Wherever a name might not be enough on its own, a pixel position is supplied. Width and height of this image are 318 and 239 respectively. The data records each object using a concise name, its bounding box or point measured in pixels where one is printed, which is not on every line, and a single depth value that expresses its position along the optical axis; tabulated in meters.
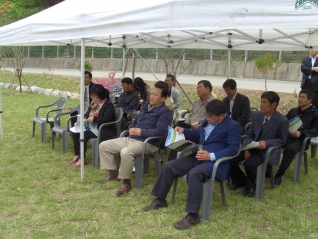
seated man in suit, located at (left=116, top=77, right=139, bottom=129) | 6.73
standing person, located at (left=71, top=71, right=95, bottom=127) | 7.28
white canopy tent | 3.15
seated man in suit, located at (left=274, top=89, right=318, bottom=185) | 4.89
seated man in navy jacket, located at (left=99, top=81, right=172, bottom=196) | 4.66
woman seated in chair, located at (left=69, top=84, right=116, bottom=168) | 5.58
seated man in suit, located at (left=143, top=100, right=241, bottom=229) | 3.61
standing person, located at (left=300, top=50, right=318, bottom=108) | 6.53
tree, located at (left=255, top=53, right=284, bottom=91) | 10.88
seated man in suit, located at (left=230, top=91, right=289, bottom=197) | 4.40
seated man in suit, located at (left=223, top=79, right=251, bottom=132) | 5.75
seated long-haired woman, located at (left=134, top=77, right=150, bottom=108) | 7.55
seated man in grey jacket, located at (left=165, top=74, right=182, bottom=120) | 6.99
